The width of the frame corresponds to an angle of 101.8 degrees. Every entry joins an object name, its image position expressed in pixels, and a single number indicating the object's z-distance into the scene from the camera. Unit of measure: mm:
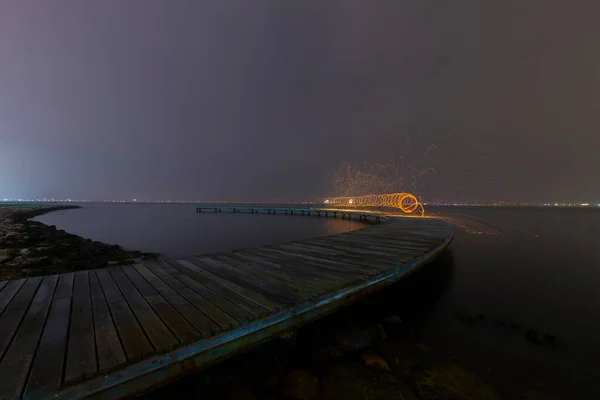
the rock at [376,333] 4855
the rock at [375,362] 3937
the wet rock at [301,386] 3412
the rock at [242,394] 3314
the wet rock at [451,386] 3430
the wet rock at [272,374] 3541
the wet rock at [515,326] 5784
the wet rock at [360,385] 3396
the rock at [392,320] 5672
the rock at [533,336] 5305
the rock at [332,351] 4305
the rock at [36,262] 9445
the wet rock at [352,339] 4500
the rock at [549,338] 5335
